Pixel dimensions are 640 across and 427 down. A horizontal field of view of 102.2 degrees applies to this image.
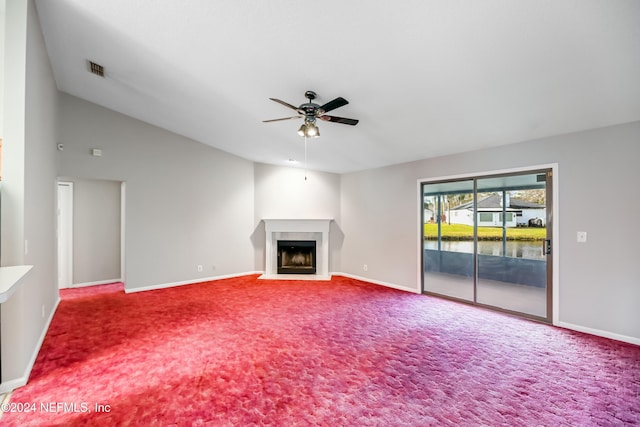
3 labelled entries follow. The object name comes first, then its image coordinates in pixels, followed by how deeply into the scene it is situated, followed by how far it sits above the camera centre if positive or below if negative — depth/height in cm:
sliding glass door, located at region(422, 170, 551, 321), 390 -36
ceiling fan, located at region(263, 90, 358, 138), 280 +111
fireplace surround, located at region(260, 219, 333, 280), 613 -52
